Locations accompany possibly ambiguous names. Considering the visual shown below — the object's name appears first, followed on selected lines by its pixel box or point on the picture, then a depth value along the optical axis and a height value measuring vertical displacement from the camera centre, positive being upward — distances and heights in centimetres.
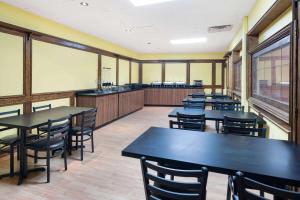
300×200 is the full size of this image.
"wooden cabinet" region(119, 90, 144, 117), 711 -31
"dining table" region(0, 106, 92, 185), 265 -38
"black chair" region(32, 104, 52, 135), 361 -60
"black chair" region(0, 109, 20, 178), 285 -67
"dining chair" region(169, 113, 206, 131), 269 -38
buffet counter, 546 -26
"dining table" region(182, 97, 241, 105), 497 -20
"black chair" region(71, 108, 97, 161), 355 -56
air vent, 531 +169
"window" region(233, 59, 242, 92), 650 +61
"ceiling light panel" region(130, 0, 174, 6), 366 +161
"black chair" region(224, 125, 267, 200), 233 -44
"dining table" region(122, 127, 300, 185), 133 -45
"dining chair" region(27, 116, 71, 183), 276 -66
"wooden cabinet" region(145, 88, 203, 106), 999 -10
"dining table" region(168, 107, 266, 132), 310 -33
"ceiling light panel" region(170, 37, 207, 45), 691 +180
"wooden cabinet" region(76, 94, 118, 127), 541 -30
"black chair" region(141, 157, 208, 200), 120 -53
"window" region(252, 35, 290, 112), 274 +34
